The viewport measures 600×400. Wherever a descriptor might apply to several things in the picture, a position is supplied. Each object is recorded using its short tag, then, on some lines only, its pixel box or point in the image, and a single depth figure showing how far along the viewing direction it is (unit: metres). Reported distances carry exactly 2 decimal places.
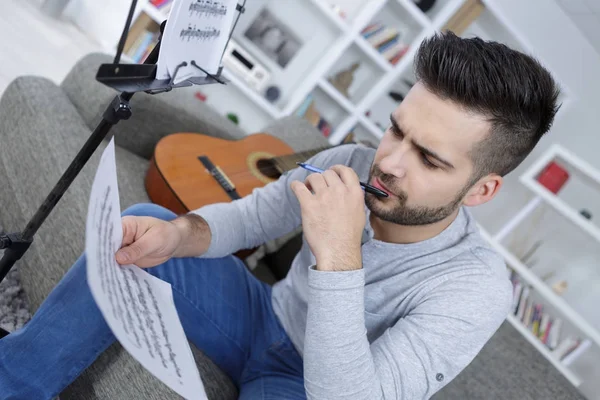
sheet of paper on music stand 0.65
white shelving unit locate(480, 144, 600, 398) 2.39
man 0.84
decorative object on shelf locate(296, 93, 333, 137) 3.19
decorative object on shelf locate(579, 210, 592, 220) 2.68
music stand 0.62
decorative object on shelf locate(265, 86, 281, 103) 3.21
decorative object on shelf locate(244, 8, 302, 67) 3.13
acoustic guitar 1.50
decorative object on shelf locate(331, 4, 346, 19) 2.99
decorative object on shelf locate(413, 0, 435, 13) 2.96
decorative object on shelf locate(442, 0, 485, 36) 2.89
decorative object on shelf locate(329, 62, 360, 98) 3.21
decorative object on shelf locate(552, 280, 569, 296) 2.62
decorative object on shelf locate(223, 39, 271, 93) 3.04
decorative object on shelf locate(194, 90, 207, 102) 3.28
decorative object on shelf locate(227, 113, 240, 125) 3.23
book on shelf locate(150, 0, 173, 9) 3.00
